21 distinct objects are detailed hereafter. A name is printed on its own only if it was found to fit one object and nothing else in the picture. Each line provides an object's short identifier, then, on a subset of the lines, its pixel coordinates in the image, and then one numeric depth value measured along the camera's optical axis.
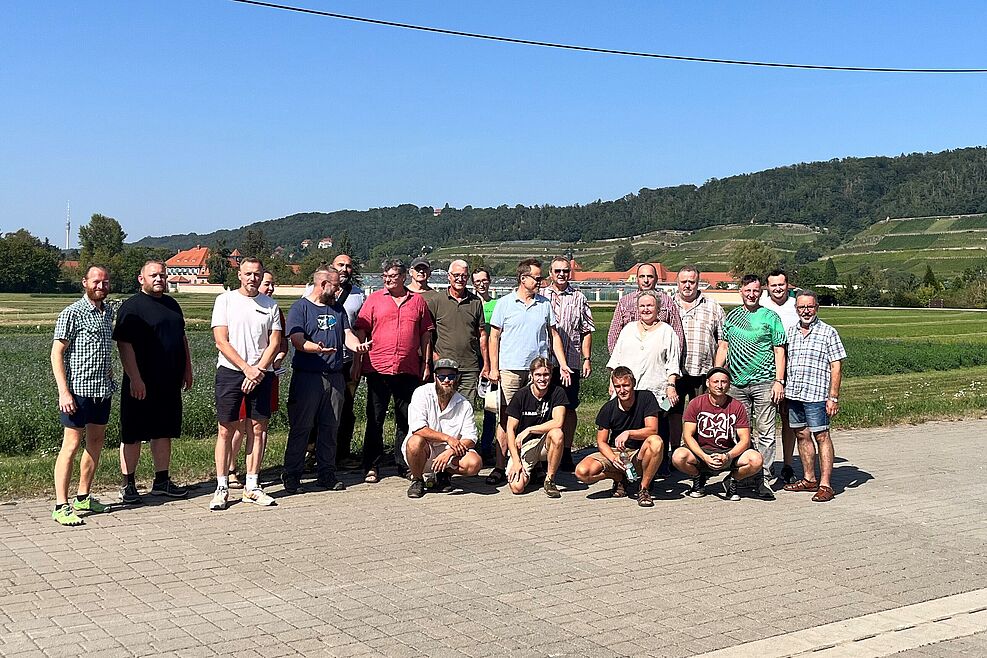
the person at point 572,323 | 10.46
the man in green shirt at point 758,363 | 9.84
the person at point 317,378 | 9.29
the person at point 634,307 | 10.09
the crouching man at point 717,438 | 9.26
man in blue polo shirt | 9.99
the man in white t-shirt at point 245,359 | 8.75
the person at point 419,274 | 10.22
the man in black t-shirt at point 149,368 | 8.57
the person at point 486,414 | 10.72
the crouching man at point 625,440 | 9.20
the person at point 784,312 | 10.34
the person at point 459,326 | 10.17
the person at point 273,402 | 8.90
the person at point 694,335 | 10.16
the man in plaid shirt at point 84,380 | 7.96
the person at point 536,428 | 9.41
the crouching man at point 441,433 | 9.21
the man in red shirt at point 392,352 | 9.86
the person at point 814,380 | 9.63
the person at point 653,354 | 9.70
